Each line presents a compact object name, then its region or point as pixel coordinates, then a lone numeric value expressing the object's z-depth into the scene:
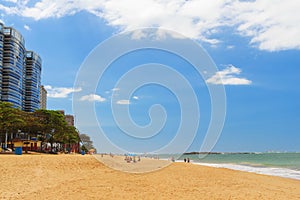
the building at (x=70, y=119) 106.69
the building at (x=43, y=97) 99.33
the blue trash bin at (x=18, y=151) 25.33
